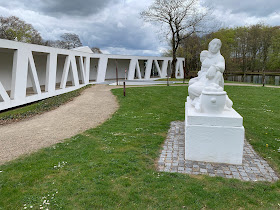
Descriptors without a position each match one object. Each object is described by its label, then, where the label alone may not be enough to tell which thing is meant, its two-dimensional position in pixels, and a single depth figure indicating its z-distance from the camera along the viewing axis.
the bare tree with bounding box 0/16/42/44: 31.61
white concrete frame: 11.34
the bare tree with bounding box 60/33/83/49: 42.84
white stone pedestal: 4.27
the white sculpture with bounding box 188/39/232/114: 4.46
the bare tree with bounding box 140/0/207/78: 26.97
